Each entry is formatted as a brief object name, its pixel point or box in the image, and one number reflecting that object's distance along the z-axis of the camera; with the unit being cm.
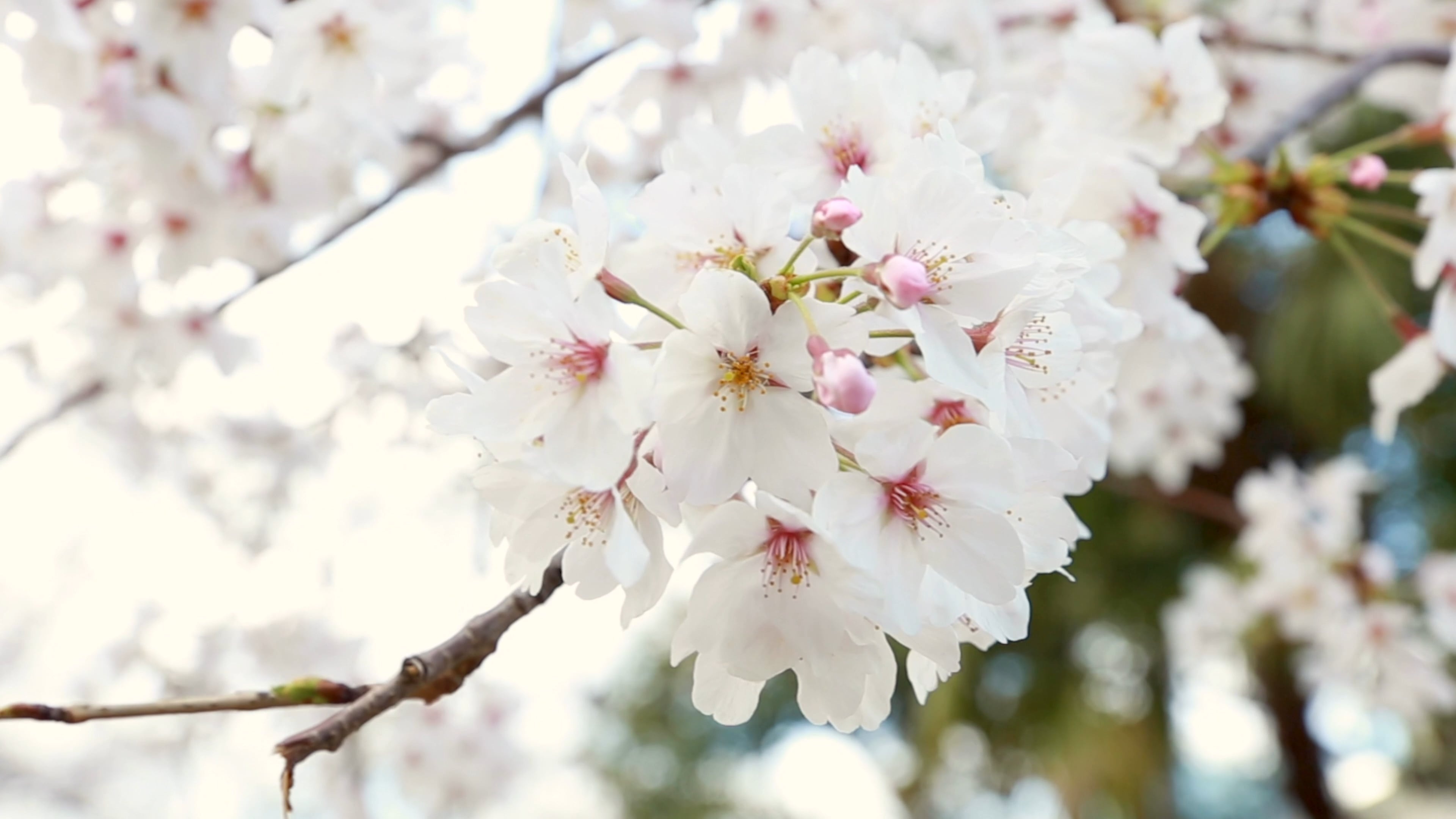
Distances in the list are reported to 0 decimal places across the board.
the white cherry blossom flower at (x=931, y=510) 37
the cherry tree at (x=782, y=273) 37
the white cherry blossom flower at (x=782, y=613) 38
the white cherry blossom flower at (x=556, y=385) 37
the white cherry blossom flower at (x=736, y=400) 37
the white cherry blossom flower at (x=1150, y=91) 50
